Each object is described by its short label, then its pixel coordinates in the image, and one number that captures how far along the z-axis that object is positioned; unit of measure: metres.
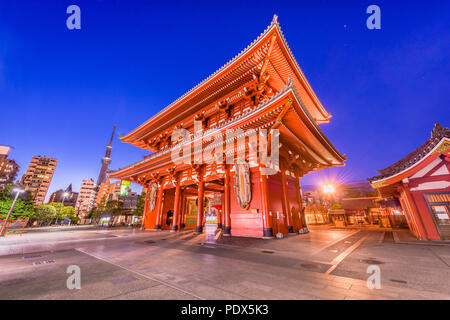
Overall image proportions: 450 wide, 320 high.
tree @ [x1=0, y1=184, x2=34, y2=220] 20.11
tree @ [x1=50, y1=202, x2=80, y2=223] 38.81
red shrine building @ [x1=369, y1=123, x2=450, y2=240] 7.55
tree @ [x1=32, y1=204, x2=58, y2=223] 32.25
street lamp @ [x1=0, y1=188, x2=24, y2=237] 11.69
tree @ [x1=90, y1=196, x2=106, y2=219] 33.56
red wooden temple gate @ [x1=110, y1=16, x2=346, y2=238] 8.56
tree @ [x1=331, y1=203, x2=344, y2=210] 23.32
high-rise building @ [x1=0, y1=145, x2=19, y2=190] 51.19
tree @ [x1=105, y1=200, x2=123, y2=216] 33.31
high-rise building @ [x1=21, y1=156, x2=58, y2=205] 70.81
